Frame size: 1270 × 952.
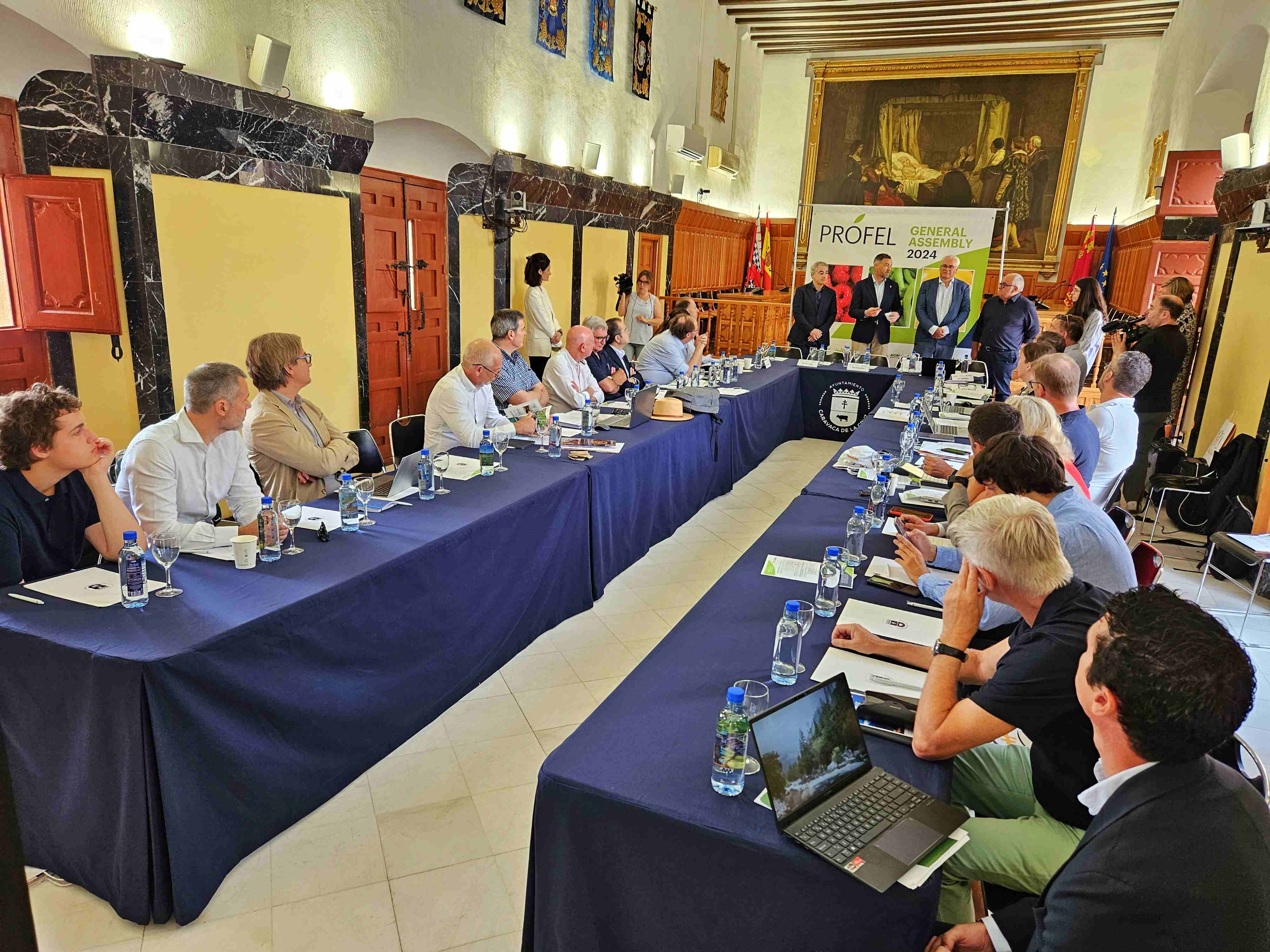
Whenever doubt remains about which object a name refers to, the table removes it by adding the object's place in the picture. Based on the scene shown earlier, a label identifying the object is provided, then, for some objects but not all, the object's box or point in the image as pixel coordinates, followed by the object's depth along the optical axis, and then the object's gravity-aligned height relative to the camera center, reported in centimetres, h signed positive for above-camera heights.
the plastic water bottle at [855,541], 270 -85
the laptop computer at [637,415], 485 -88
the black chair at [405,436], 427 -93
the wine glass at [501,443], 389 -84
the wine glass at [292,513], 270 -90
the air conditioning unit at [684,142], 1058 +167
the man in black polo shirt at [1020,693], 161 -80
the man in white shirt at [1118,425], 419 -67
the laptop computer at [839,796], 145 -97
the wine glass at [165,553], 223 -82
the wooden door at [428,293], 702 -29
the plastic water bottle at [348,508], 289 -88
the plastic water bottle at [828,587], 233 -87
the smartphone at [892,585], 254 -93
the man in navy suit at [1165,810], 109 -72
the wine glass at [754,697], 169 -86
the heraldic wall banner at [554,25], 758 +223
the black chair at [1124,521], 312 -87
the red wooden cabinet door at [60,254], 404 -6
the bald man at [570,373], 539 -69
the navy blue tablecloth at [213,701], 196 -120
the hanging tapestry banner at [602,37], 852 +240
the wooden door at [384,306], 652 -39
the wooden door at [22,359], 420 -62
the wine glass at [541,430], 425 -85
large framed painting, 1276 +238
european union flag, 1191 +41
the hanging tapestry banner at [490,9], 658 +204
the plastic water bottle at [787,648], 194 -89
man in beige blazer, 329 -73
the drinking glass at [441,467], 340 -87
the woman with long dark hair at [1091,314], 729 -19
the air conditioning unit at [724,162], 1202 +165
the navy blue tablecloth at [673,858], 143 -105
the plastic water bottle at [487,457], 361 -85
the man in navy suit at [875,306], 851 -25
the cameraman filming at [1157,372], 614 -56
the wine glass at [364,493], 295 -84
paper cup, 246 -89
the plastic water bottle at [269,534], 254 -86
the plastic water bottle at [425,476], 328 -86
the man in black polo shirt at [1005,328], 754 -36
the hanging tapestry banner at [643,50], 945 +257
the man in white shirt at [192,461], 262 -70
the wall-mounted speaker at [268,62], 461 +105
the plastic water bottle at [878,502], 314 -84
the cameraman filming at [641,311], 933 -47
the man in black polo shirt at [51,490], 224 -71
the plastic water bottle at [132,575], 212 -84
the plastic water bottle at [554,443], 413 -88
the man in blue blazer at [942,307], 802 -22
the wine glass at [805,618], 197 -83
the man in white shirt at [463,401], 416 -71
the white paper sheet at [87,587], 217 -92
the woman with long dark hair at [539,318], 761 -49
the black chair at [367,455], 407 -98
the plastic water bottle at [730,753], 154 -89
